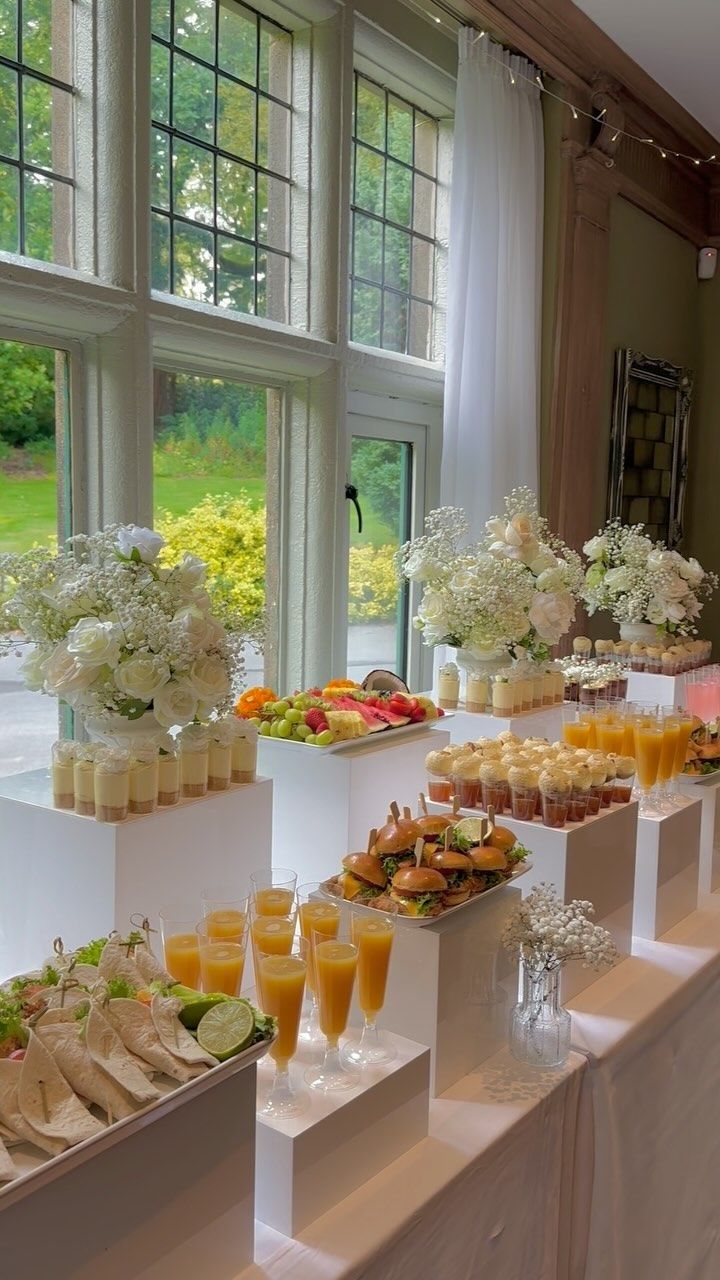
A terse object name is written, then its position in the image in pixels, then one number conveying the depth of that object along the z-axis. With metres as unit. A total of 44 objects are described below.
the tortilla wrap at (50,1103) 1.00
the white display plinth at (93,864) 1.86
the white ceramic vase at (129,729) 1.97
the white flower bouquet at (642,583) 3.82
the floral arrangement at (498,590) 2.98
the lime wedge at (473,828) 1.74
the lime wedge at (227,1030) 1.16
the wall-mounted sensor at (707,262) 6.08
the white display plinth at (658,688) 3.71
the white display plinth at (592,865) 1.91
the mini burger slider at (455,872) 1.62
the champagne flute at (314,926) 1.40
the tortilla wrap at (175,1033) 1.13
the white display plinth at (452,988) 1.57
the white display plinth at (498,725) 2.95
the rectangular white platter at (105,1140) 0.94
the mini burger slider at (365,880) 1.65
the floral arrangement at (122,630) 1.89
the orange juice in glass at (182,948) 1.36
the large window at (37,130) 2.76
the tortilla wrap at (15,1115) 0.99
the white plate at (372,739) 2.46
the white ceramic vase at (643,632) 3.94
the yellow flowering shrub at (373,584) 4.20
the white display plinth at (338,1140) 1.26
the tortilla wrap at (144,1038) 1.11
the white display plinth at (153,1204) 0.97
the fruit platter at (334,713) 2.49
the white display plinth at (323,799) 2.44
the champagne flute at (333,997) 1.36
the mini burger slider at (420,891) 1.57
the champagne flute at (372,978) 1.41
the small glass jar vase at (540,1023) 1.67
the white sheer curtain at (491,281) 4.11
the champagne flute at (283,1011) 1.30
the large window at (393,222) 3.99
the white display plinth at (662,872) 2.17
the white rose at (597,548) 3.97
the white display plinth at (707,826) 2.44
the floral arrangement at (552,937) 1.66
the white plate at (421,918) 1.56
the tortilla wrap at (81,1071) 1.05
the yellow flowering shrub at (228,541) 3.45
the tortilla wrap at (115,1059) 1.05
